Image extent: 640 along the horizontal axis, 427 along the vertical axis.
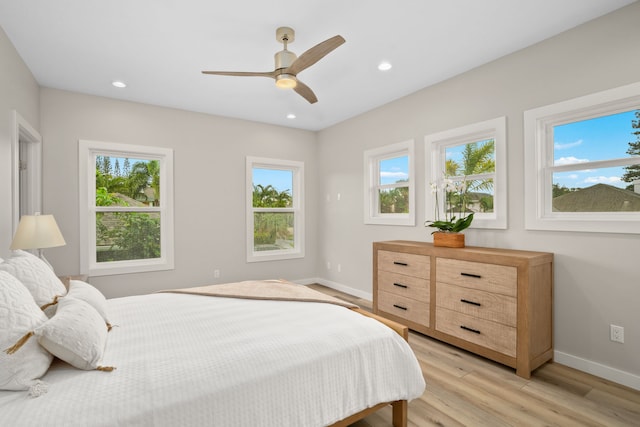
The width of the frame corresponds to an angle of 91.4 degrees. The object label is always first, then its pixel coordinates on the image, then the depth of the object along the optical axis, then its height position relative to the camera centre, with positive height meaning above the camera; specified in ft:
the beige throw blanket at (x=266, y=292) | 7.54 -2.02
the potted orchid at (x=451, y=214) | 9.86 -0.01
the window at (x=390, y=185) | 12.71 +1.29
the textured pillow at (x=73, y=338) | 3.99 -1.63
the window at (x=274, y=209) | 15.99 +0.29
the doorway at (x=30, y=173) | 10.75 +1.50
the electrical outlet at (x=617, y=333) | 7.37 -2.86
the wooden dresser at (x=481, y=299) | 7.71 -2.40
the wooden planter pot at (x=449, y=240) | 9.77 -0.82
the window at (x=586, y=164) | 7.50 +1.31
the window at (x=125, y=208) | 12.35 +0.30
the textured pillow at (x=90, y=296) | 5.60 -1.50
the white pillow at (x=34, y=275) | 5.12 -1.03
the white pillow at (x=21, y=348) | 3.65 -1.57
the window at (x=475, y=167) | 9.66 +1.60
